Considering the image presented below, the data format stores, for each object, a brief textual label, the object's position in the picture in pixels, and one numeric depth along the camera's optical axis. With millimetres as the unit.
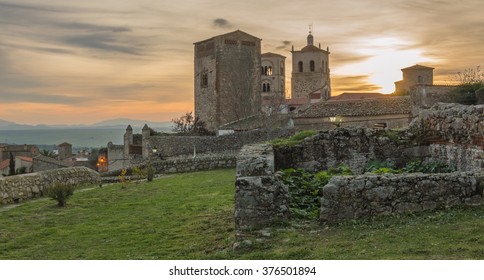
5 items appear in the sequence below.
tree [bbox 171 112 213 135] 40928
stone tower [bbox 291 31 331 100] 79438
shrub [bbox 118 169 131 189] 13894
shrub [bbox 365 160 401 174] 8500
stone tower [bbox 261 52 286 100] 89000
